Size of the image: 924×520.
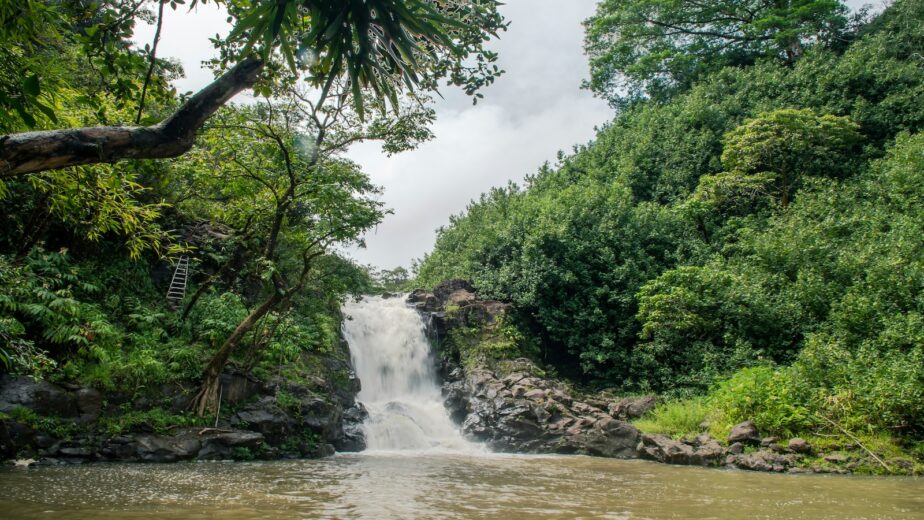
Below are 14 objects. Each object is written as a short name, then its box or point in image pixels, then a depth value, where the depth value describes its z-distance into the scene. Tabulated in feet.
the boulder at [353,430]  40.32
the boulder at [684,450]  35.06
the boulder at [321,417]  37.47
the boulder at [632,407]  47.93
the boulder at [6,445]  25.36
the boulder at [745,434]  36.24
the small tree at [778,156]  61.62
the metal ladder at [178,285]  43.01
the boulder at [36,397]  27.27
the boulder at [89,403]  29.27
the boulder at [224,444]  31.14
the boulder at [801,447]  33.55
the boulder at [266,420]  34.17
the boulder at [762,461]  32.12
